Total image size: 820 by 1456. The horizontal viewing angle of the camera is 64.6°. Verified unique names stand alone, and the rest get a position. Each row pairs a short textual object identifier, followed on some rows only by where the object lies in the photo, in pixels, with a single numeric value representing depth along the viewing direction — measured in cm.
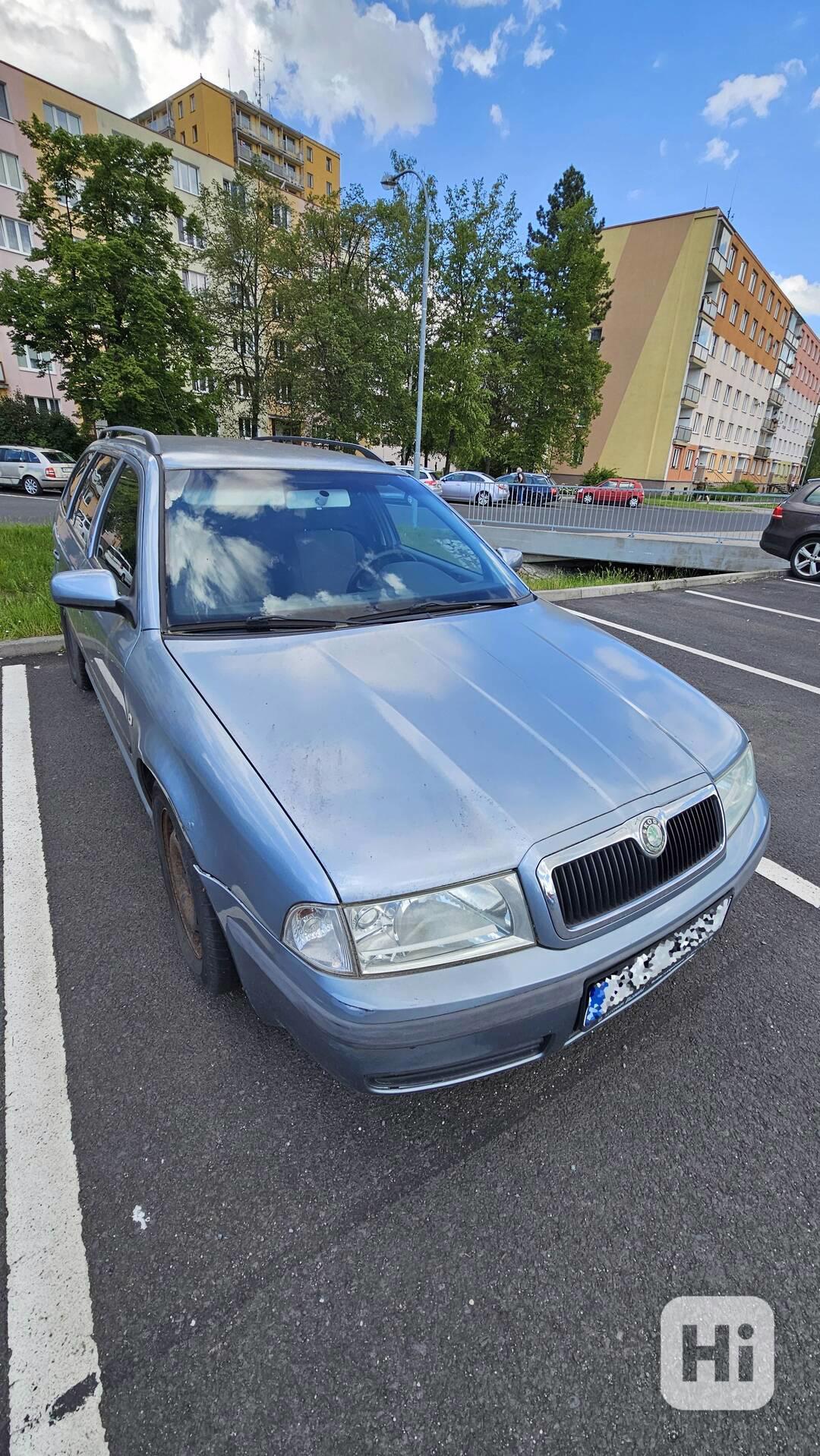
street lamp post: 1709
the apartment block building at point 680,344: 3716
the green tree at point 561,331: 3141
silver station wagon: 141
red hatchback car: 2373
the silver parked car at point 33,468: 2062
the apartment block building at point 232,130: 4597
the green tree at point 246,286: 2442
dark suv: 1075
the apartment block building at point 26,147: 2816
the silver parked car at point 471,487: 2203
